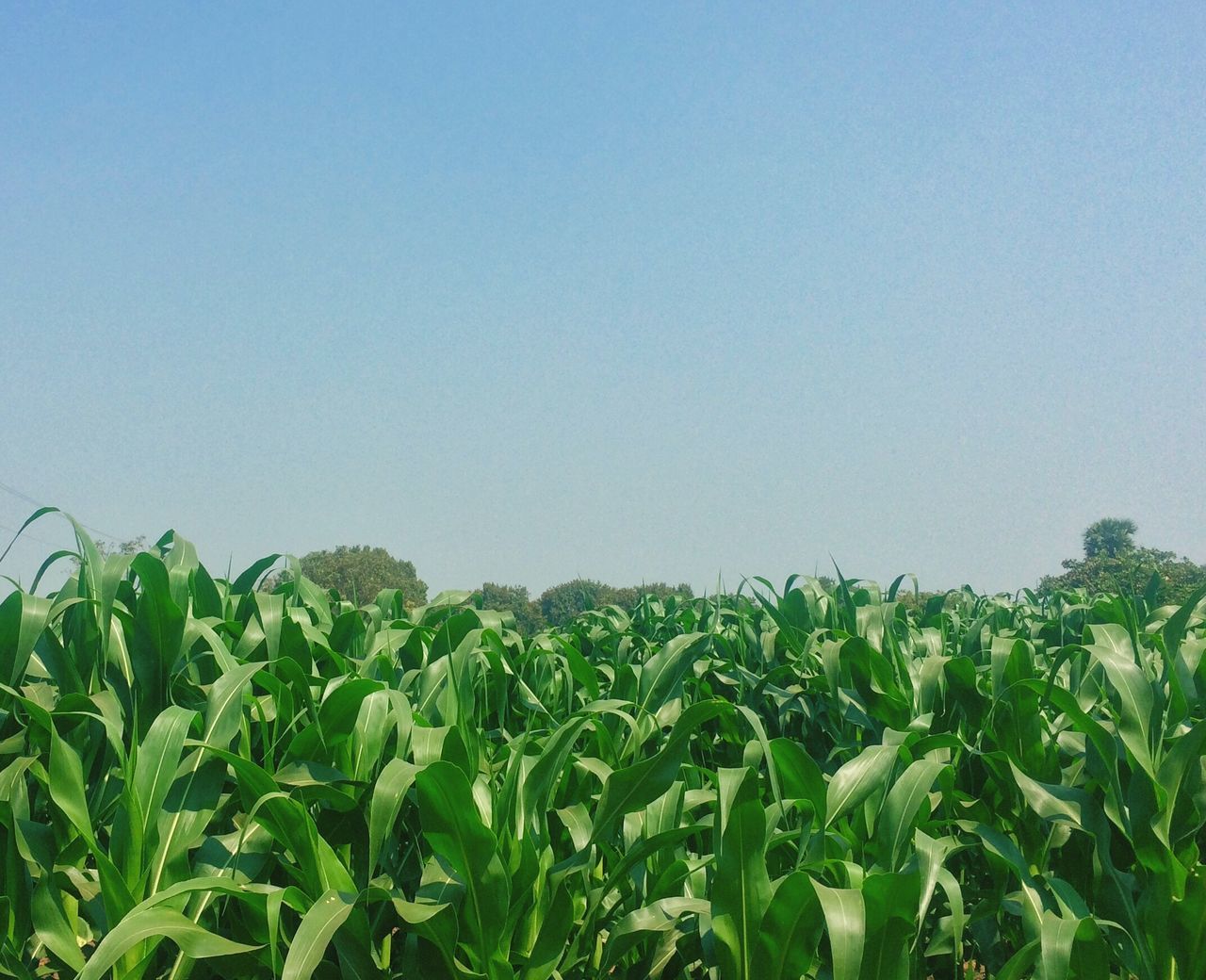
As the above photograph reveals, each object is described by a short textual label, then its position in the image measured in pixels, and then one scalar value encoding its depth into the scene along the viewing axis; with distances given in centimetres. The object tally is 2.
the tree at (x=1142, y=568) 3281
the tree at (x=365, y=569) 6200
